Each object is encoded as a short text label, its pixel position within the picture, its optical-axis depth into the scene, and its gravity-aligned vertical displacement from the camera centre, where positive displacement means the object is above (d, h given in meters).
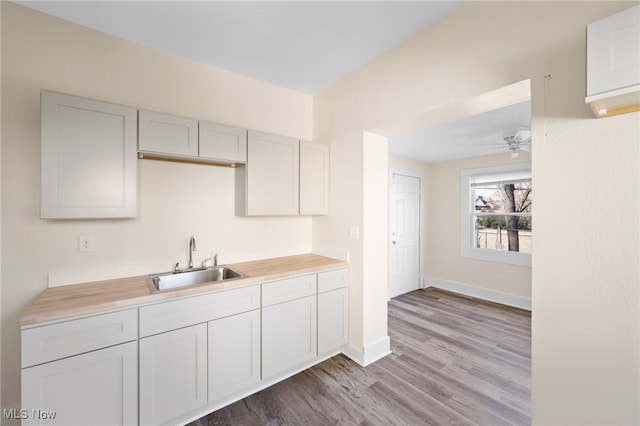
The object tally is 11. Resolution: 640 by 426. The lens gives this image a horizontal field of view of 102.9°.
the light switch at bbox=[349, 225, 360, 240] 2.46 -0.18
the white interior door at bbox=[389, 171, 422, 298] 4.42 -0.36
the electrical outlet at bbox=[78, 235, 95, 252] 1.79 -0.21
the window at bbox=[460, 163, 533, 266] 3.97 -0.01
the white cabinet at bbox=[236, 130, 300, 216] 2.27 +0.33
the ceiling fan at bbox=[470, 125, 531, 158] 2.68 +0.81
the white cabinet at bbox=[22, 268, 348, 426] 1.31 -0.89
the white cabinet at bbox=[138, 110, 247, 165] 1.81 +0.57
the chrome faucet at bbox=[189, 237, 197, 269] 2.14 -0.30
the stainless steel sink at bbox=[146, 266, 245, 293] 1.97 -0.52
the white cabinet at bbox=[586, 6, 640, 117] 0.89 +0.56
